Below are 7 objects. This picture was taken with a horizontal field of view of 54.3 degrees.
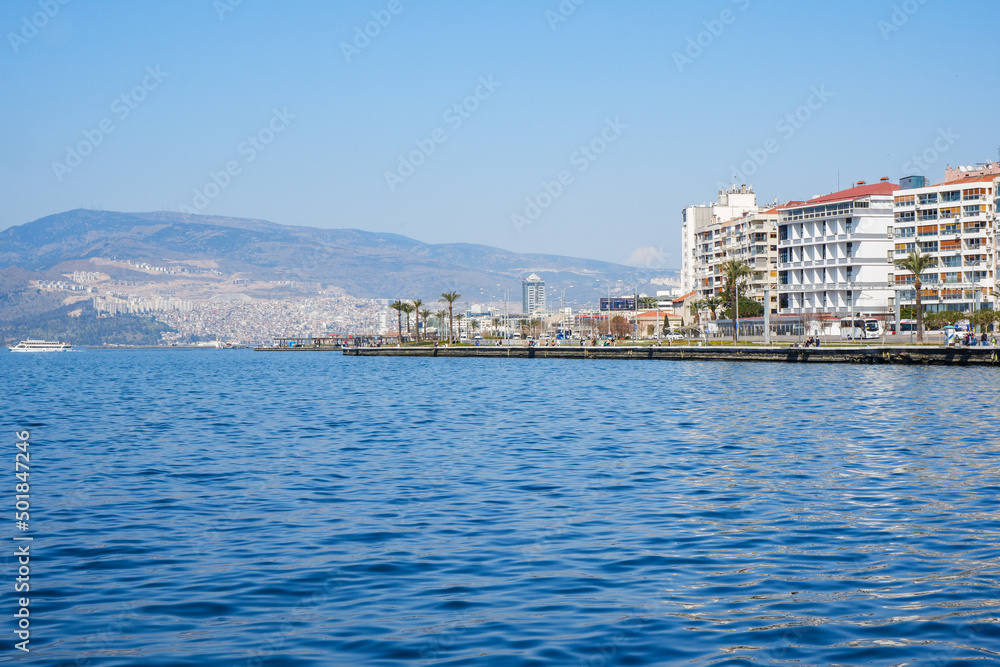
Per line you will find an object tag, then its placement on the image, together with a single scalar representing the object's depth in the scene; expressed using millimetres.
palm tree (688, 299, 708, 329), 165825
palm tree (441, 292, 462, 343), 167000
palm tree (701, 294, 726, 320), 150375
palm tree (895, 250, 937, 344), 98438
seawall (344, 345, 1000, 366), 76988
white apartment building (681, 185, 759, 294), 190000
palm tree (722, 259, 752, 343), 133375
